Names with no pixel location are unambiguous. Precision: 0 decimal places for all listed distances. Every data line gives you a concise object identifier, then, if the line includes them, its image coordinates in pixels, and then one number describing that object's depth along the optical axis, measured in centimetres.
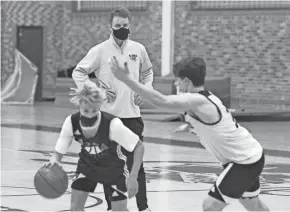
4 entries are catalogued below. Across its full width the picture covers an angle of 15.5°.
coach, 1109
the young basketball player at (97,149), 869
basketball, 887
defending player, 863
